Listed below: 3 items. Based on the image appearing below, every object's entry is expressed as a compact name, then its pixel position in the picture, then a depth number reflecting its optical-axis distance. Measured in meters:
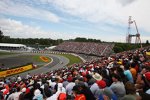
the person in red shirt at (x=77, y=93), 2.72
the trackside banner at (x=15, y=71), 15.91
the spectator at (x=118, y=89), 2.88
